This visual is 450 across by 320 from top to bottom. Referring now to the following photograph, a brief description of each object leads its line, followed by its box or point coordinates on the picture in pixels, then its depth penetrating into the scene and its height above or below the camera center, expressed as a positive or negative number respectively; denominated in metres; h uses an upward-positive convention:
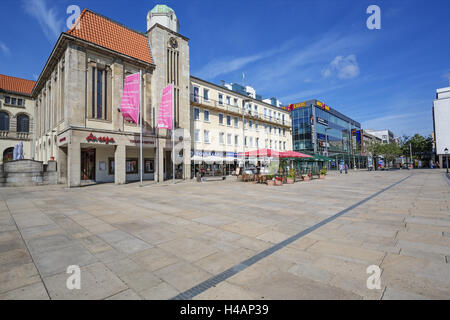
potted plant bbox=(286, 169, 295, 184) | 19.73 -1.07
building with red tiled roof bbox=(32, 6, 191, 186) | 19.05 +7.45
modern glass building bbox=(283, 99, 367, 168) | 52.81 +8.68
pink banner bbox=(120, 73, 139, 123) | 20.12 +6.01
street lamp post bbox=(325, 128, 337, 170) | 55.87 +5.22
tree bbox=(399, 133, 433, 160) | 75.54 +6.41
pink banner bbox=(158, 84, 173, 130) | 21.48 +5.35
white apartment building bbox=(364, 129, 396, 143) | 112.36 +14.91
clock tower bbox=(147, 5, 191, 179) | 24.73 +10.95
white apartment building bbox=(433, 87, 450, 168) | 65.56 +11.67
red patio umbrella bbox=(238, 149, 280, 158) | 19.55 +1.09
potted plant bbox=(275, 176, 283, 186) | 17.67 -1.24
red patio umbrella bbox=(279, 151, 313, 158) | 20.46 +0.97
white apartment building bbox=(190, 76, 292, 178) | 31.83 +7.12
